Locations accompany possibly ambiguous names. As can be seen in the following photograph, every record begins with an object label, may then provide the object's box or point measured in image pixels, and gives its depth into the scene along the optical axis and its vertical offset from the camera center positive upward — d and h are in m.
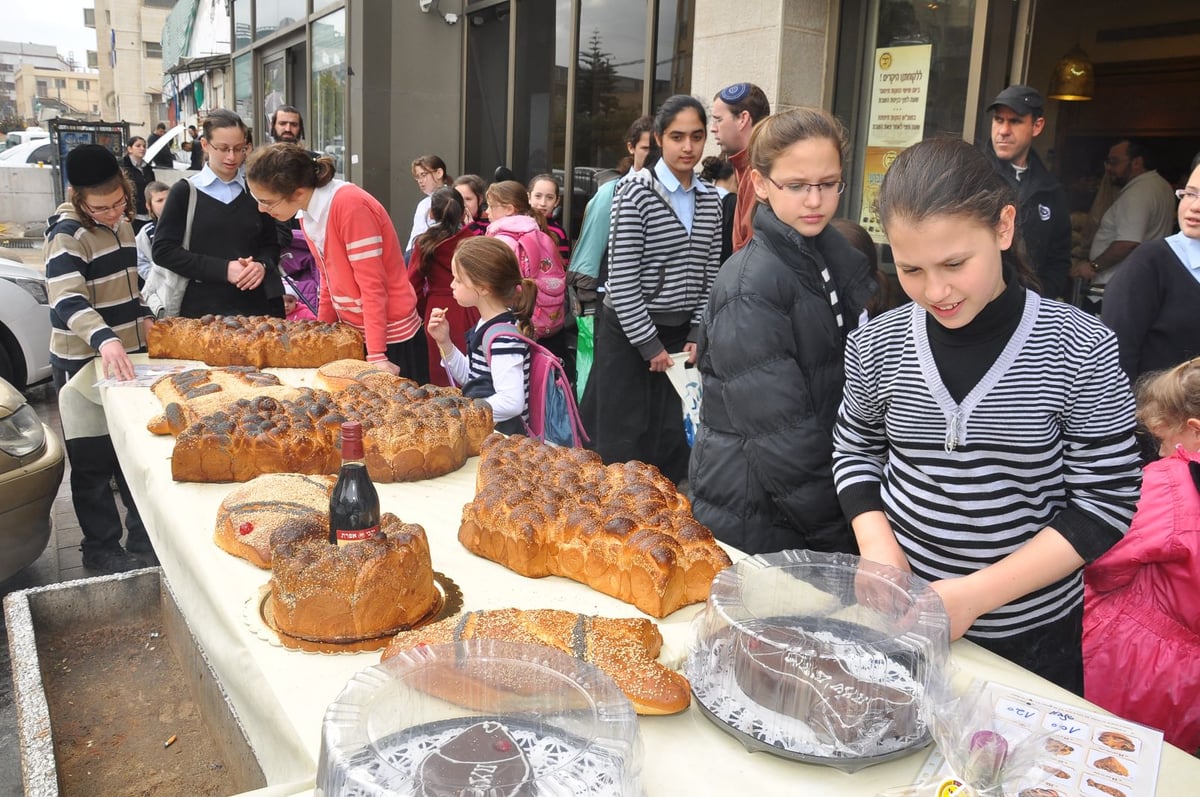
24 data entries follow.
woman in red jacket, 4.08 -0.21
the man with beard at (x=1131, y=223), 5.74 +0.03
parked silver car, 3.85 -1.33
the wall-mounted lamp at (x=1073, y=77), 7.53 +1.26
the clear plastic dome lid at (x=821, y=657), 1.41 -0.76
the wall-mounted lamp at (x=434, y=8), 10.45 +2.27
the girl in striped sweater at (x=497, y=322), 3.59 -0.51
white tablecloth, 1.40 -0.92
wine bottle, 2.01 -0.70
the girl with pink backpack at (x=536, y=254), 5.97 -0.34
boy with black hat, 4.06 -0.62
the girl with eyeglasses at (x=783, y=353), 2.26 -0.37
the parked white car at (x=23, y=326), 7.30 -1.19
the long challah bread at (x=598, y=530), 1.97 -0.76
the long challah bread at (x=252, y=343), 4.38 -0.75
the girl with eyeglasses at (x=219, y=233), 4.82 -0.24
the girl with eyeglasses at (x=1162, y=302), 3.30 -0.28
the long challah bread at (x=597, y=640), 1.52 -0.82
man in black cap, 4.15 +0.19
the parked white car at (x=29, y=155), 23.56 +0.75
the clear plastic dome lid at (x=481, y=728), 1.17 -0.76
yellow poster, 5.34 +0.66
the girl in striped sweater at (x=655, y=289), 4.40 -0.42
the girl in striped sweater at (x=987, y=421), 1.66 -0.40
